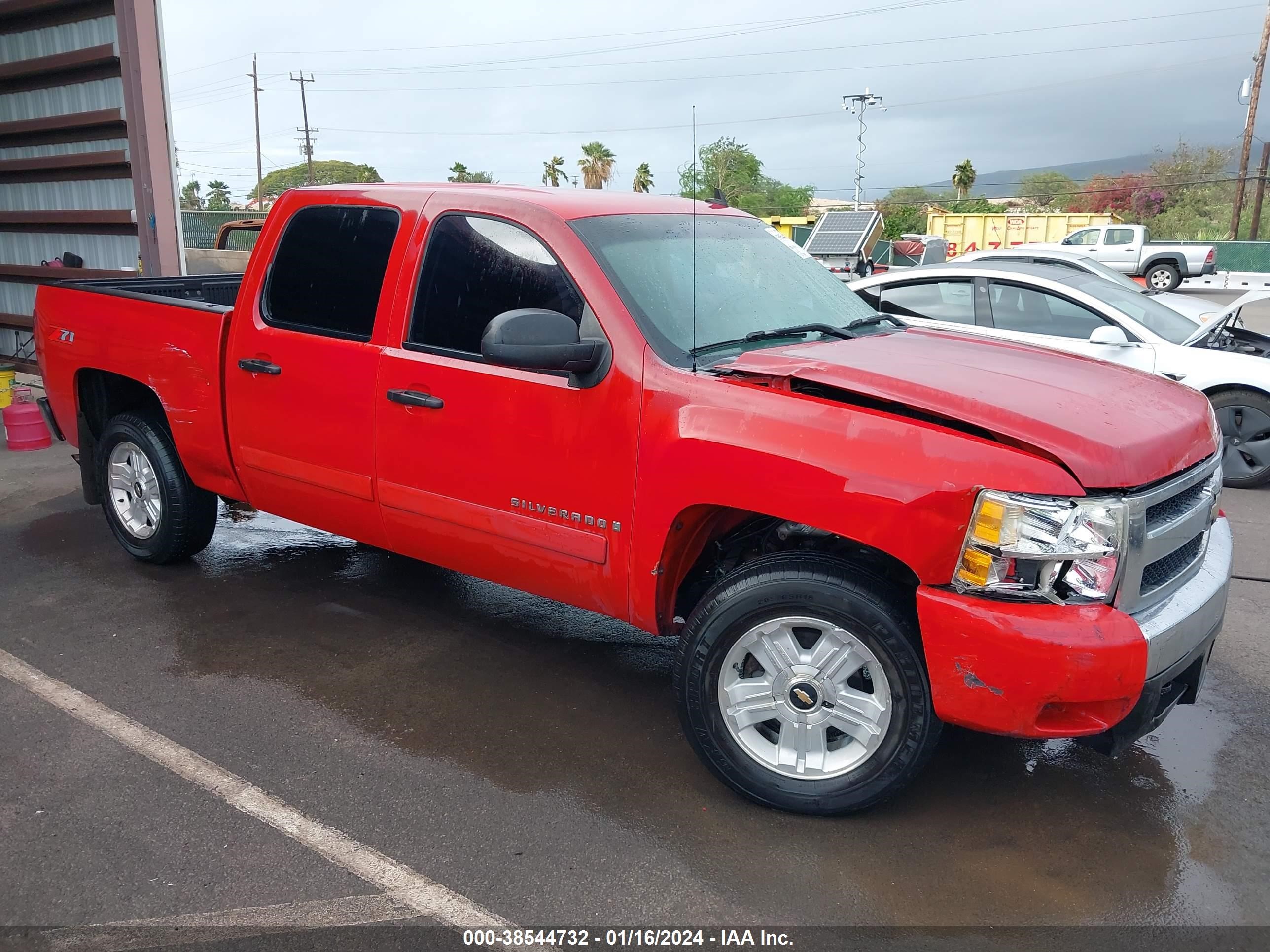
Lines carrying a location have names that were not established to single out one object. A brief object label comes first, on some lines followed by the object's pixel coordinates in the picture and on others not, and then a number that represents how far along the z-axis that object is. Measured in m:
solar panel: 18.92
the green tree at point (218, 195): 89.50
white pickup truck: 29.44
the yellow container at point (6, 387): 8.90
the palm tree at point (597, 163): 60.75
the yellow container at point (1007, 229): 40.22
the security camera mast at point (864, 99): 48.91
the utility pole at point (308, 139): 67.00
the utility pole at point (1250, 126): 37.78
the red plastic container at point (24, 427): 8.15
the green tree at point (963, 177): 68.19
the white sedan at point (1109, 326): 7.43
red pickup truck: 2.81
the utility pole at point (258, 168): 60.84
